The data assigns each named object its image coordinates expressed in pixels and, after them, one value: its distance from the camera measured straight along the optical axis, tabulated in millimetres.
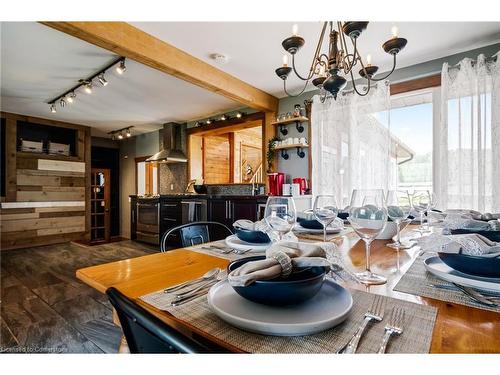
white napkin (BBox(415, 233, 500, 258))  648
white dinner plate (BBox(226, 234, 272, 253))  1021
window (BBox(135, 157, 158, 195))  6902
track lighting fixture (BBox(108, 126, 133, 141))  6187
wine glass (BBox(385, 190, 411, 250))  1029
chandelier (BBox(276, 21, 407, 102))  1372
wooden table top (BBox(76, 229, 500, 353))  454
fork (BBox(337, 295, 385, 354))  411
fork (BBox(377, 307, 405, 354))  424
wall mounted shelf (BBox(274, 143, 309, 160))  3791
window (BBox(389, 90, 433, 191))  3090
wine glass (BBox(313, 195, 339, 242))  1022
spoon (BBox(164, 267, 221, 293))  664
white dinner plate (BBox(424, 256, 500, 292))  628
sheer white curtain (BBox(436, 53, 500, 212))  2494
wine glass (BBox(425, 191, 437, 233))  1489
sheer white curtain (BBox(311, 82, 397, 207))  3160
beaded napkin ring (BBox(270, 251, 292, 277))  541
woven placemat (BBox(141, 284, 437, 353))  419
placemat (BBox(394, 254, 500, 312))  600
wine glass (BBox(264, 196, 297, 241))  896
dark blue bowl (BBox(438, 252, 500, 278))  617
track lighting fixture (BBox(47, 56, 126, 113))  2955
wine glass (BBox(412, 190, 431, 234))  1441
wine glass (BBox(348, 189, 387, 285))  746
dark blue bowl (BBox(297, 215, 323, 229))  1464
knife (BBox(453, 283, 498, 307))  565
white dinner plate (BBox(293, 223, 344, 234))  1399
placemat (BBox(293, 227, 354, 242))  1289
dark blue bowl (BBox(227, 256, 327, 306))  479
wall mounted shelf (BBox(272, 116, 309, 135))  3746
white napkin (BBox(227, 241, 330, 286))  490
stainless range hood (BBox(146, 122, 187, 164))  5340
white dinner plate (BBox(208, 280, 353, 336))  446
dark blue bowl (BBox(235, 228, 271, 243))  1063
